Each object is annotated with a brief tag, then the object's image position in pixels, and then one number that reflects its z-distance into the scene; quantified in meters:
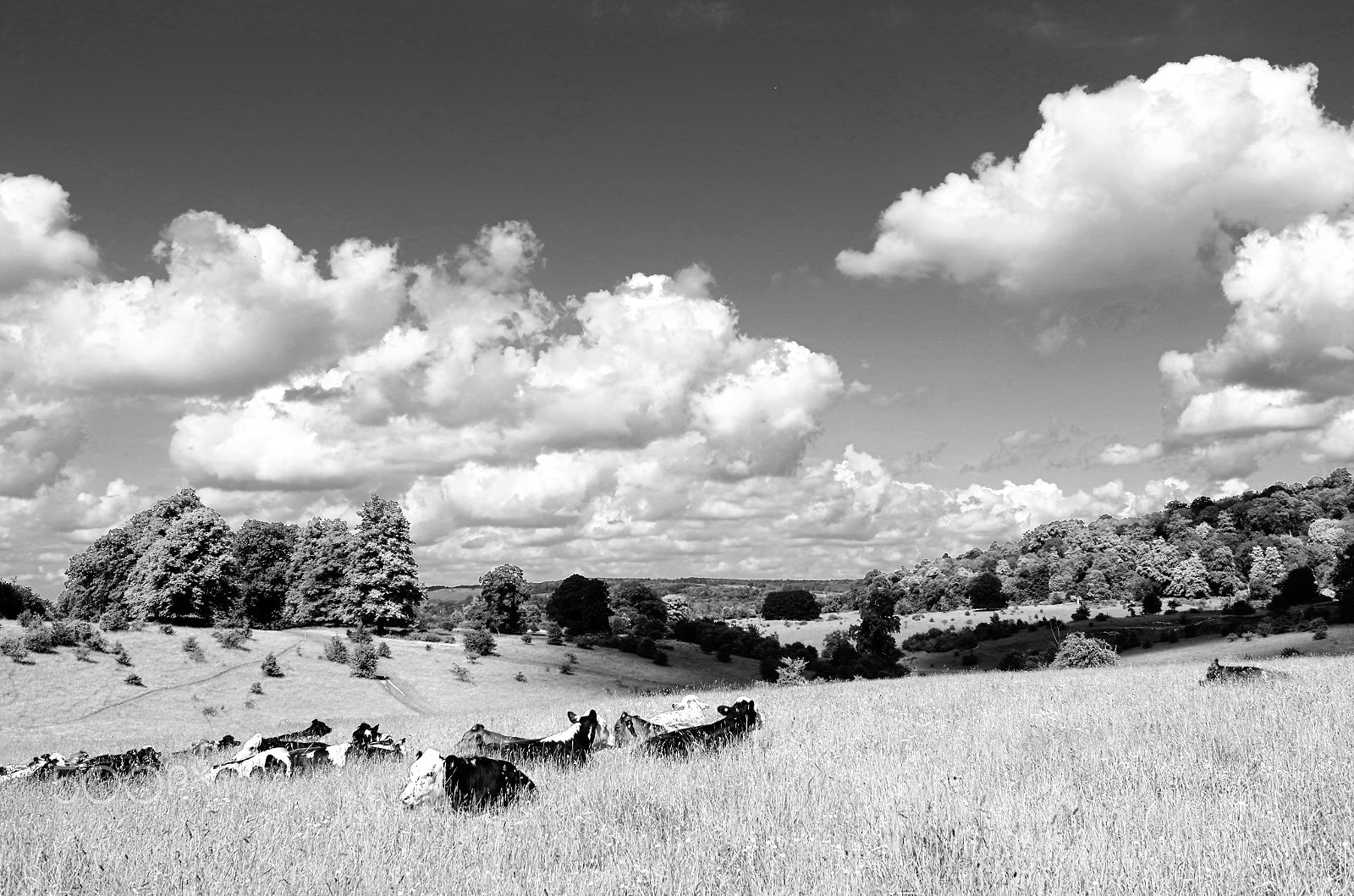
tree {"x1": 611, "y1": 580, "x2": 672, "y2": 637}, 87.11
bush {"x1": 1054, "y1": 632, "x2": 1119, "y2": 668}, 39.61
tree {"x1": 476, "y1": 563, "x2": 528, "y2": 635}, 77.75
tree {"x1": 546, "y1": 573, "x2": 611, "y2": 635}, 82.44
